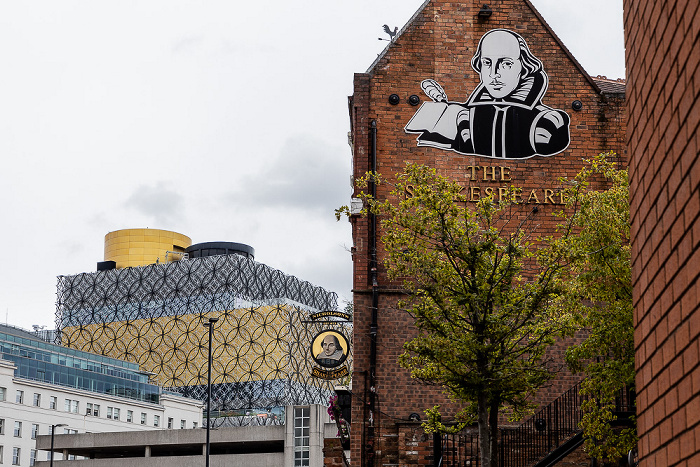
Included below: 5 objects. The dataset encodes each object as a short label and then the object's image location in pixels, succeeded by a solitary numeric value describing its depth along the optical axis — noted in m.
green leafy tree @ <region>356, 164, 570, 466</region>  17.20
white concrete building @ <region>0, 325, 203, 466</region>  92.56
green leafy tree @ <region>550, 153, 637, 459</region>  16.53
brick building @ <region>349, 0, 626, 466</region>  24.75
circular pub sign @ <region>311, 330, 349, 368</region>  29.12
